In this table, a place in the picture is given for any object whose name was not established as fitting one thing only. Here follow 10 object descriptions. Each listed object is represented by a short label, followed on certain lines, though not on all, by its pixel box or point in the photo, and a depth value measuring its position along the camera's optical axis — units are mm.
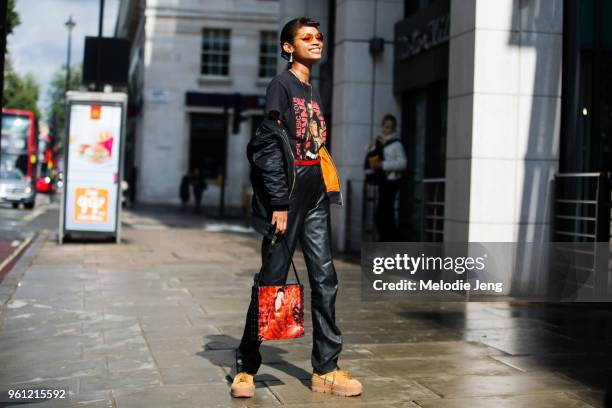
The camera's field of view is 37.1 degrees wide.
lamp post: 67988
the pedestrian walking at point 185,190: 36938
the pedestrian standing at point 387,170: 12648
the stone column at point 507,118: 9562
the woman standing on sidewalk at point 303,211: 4840
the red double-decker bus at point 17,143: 41688
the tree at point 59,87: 99125
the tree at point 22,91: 59000
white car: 33562
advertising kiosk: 15531
